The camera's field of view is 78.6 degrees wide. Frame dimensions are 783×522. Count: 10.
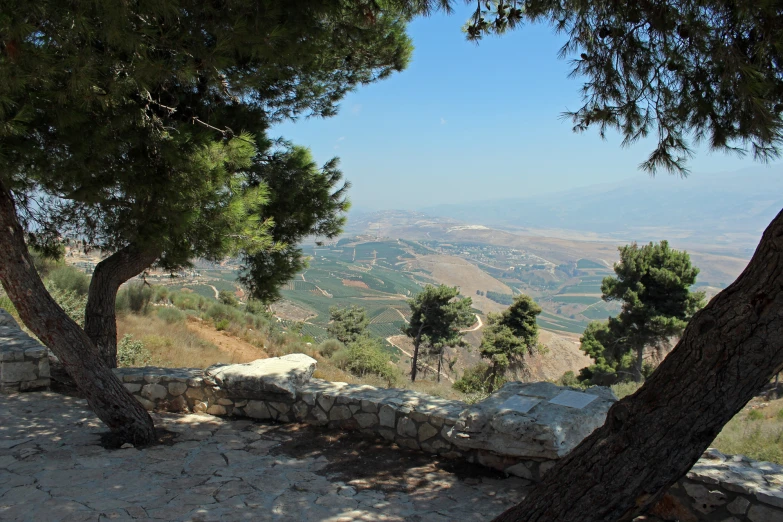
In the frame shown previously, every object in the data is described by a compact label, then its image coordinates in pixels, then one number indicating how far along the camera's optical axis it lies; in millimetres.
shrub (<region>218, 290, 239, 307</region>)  20566
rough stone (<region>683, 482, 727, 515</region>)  3023
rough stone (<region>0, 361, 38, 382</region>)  5932
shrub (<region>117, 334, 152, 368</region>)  7945
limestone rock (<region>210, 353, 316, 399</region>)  5352
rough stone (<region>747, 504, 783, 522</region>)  2809
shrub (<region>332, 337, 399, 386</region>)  13096
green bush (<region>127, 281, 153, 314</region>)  12711
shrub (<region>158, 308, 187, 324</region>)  12617
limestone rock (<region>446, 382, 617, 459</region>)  3711
